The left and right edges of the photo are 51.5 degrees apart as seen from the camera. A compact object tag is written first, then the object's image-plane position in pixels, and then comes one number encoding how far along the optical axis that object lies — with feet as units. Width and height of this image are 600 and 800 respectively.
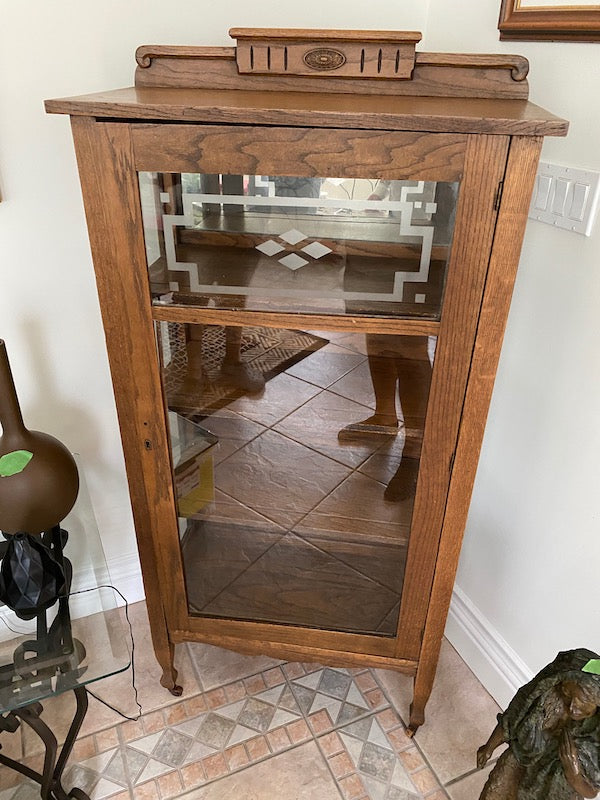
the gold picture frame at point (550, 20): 3.09
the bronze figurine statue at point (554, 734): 2.72
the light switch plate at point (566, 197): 3.24
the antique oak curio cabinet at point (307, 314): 2.58
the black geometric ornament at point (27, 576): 3.44
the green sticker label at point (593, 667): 2.72
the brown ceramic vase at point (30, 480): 3.23
